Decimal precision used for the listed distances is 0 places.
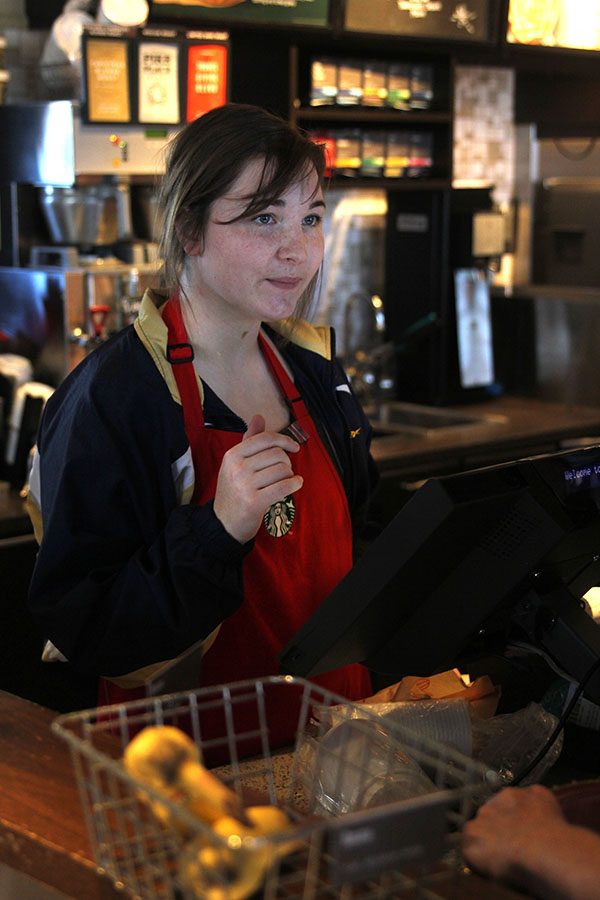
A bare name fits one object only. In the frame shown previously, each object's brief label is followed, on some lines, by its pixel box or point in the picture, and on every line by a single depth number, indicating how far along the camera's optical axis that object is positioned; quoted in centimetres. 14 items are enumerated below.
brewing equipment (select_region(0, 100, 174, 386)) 351
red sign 368
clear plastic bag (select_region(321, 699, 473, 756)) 149
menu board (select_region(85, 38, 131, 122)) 347
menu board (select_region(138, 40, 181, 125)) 359
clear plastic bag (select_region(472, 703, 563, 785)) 156
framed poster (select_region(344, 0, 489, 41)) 413
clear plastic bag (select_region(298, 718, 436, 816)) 129
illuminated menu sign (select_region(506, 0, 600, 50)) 456
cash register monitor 130
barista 167
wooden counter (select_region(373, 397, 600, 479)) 385
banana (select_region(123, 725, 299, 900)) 85
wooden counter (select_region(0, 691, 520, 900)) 109
